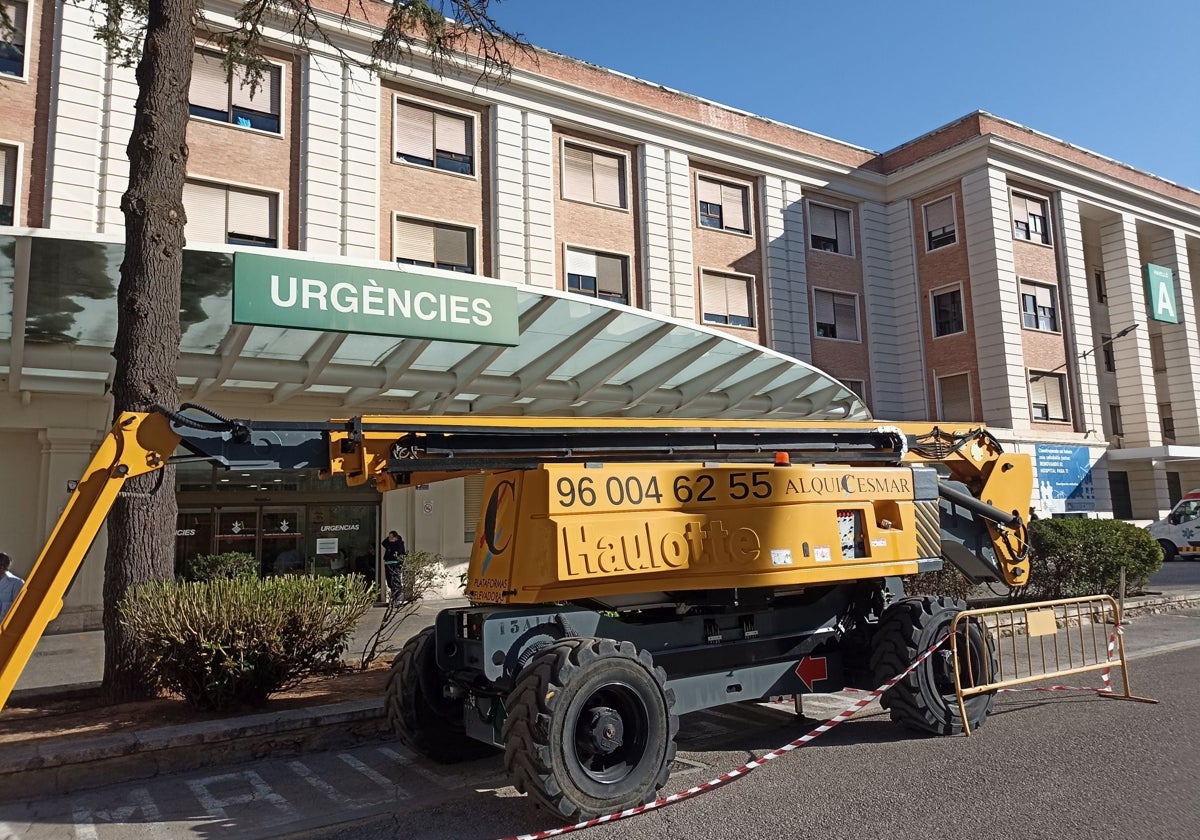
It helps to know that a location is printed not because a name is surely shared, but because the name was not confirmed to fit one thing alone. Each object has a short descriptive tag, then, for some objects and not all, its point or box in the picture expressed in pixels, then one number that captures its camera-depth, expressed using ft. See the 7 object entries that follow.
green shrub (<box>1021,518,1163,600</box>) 43.45
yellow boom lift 16.79
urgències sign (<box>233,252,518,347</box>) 37.14
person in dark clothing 54.32
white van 86.48
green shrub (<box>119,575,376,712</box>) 23.17
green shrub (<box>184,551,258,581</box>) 51.19
